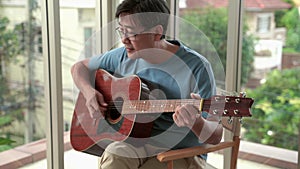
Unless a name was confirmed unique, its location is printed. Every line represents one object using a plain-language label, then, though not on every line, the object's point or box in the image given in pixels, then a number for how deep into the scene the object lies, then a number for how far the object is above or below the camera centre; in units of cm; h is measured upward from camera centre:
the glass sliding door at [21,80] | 208 -28
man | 162 -21
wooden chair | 159 -51
